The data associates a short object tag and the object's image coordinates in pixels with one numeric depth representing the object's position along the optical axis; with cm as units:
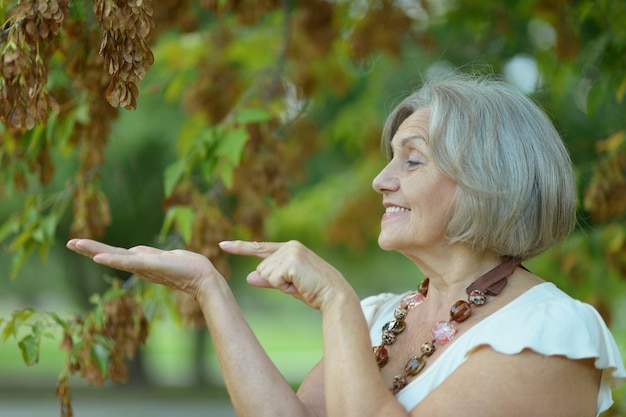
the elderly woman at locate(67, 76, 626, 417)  224
